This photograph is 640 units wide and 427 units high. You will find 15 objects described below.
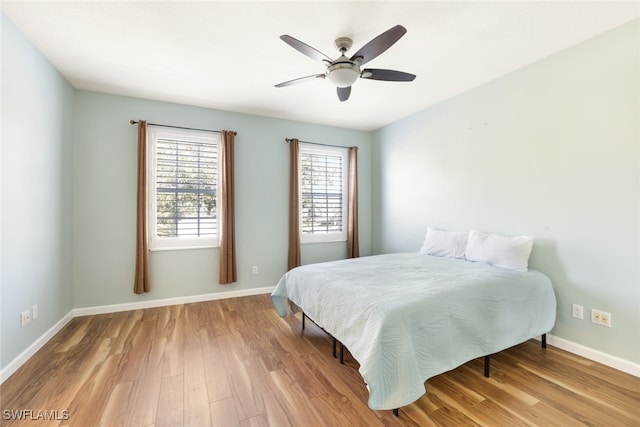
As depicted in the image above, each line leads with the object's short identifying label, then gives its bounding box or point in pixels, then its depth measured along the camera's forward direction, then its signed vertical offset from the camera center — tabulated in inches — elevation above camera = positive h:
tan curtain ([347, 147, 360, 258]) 183.9 +2.7
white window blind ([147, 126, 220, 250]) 138.1 +16.2
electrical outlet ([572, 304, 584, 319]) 92.1 -33.0
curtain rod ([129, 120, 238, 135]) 131.6 +47.9
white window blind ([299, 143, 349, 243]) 175.2 +16.4
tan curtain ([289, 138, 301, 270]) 164.9 +5.2
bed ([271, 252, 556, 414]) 60.3 -26.8
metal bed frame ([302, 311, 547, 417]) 65.0 -44.8
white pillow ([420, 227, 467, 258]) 122.6 -12.9
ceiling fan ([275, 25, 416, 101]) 71.8 +47.0
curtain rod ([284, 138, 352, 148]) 166.6 +48.5
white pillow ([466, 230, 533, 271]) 99.3 -13.4
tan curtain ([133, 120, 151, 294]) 130.9 -2.1
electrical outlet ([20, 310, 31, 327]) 85.8 -31.8
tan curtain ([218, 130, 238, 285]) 146.1 +3.3
